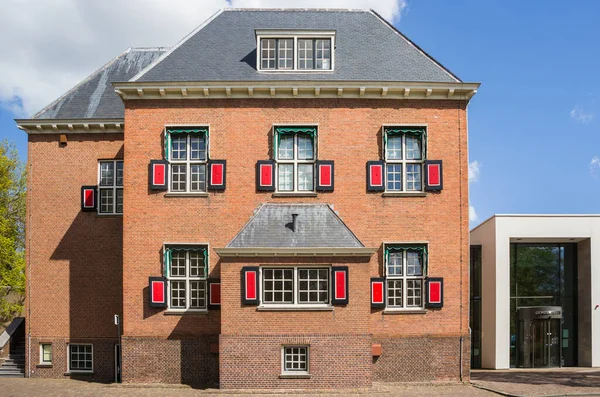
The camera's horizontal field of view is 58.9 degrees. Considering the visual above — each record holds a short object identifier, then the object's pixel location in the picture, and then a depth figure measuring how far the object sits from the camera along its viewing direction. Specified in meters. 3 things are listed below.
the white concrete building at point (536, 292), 22.05
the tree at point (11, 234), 30.20
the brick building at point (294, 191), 17.11
